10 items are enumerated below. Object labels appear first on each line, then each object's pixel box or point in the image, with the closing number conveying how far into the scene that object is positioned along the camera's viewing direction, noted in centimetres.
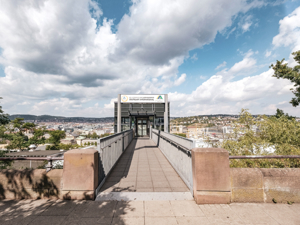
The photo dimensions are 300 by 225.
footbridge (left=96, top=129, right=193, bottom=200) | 394
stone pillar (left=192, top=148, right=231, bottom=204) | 353
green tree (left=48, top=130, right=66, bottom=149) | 7481
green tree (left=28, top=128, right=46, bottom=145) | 7328
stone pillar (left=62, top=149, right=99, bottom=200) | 365
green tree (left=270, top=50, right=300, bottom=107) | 940
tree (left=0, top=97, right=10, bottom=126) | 913
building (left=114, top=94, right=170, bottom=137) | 1670
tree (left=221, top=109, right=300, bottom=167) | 457
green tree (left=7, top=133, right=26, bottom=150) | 3558
